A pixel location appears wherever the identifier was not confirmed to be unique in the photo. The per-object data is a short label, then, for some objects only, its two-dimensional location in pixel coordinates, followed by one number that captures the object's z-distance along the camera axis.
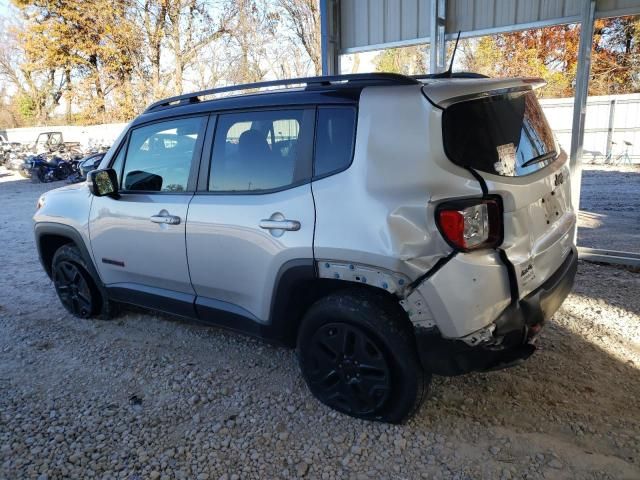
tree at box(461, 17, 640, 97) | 18.38
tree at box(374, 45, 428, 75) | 19.56
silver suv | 2.29
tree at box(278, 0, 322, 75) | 19.78
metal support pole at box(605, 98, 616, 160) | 15.84
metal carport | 5.18
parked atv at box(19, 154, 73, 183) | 17.05
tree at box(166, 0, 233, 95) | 23.61
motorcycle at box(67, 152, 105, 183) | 14.90
